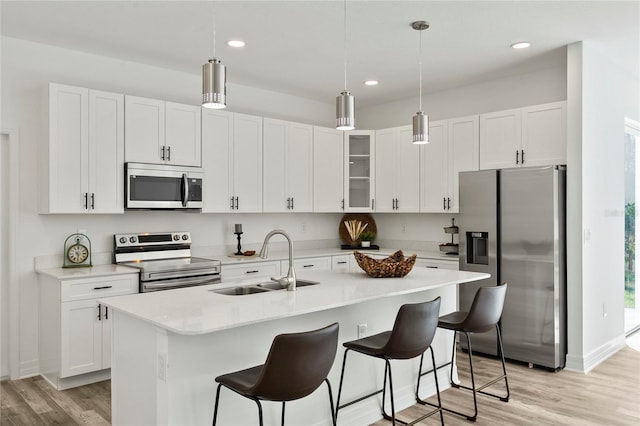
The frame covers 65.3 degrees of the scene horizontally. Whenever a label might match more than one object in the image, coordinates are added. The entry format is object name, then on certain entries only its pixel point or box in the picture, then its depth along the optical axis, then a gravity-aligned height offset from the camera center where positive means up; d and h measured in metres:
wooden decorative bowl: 3.42 -0.38
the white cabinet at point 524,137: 4.59 +0.71
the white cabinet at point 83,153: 3.95 +0.49
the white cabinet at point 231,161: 4.84 +0.51
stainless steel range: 4.15 -0.44
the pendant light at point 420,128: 3.41 +0.57
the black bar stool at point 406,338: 2.68 -0.70
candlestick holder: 5.21 -0.40
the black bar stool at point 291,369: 2.08 -0.68
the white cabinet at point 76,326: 3.75 -0.88
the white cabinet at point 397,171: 5.70 +0.47
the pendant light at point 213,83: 2.39 +0.62
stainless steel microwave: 4.30 +0.23
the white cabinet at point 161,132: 4.33 +0.72
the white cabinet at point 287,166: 5.34 +0.50
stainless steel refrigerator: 4.23 -0.38
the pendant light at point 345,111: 2.94 +0.59
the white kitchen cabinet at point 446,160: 5.20 +0.55
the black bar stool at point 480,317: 3.23 -0.69
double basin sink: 3.11 -0.48
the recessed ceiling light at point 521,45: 4.14 +1.39
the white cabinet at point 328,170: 5.80 +0.49
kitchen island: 2.28 -0.67
